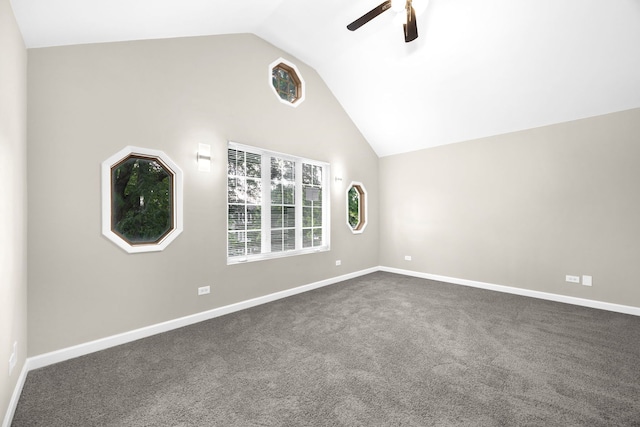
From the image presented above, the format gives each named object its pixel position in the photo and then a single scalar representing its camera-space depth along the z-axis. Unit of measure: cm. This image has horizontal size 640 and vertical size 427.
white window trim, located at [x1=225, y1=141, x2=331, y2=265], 375
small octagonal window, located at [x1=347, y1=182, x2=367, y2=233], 564
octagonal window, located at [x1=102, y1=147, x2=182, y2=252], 267
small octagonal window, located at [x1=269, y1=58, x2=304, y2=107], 419
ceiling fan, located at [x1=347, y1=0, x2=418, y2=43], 262
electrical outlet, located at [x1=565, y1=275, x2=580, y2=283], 382
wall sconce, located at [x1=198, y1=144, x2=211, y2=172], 327
